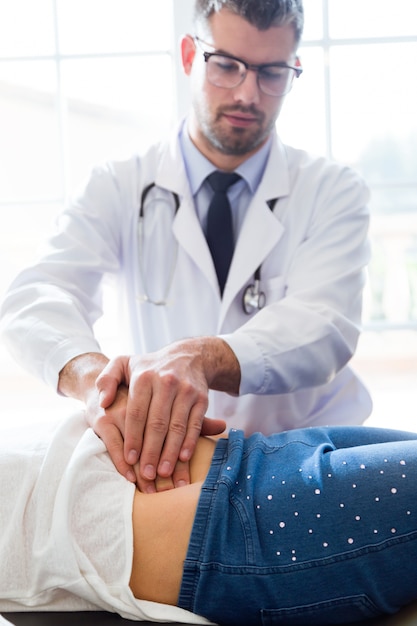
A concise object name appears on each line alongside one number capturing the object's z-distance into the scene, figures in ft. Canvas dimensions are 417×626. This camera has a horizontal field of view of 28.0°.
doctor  5.93
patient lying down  3.58
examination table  3.70
